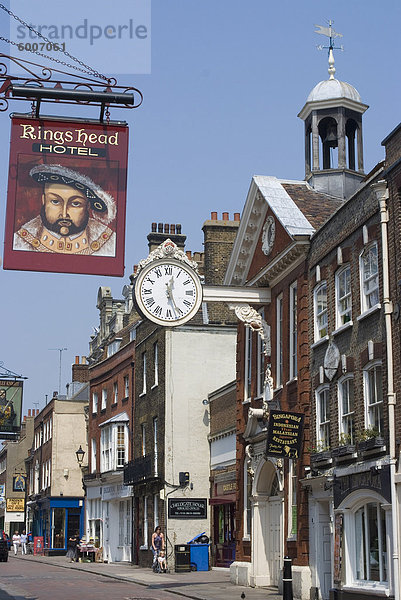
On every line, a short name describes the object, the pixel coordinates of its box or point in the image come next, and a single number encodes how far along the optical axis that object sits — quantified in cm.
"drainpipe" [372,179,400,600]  1842
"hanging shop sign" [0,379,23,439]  4944
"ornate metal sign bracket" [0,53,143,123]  1412
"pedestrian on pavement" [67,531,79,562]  4680
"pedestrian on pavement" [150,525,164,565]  3416
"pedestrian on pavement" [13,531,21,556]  6264
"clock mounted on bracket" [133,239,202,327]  2286
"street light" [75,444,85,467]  5019
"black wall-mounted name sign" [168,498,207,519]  3575
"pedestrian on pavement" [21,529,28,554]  6125
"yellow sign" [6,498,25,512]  8200
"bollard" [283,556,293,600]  1706
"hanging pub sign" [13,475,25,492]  7850
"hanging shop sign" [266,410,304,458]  2344
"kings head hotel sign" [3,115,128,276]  1518
